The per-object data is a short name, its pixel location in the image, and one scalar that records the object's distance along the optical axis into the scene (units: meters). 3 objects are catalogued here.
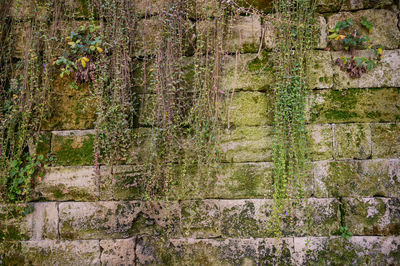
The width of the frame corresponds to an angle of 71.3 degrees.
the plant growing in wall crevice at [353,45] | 2.79
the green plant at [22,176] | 2.87
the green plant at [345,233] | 2.75
